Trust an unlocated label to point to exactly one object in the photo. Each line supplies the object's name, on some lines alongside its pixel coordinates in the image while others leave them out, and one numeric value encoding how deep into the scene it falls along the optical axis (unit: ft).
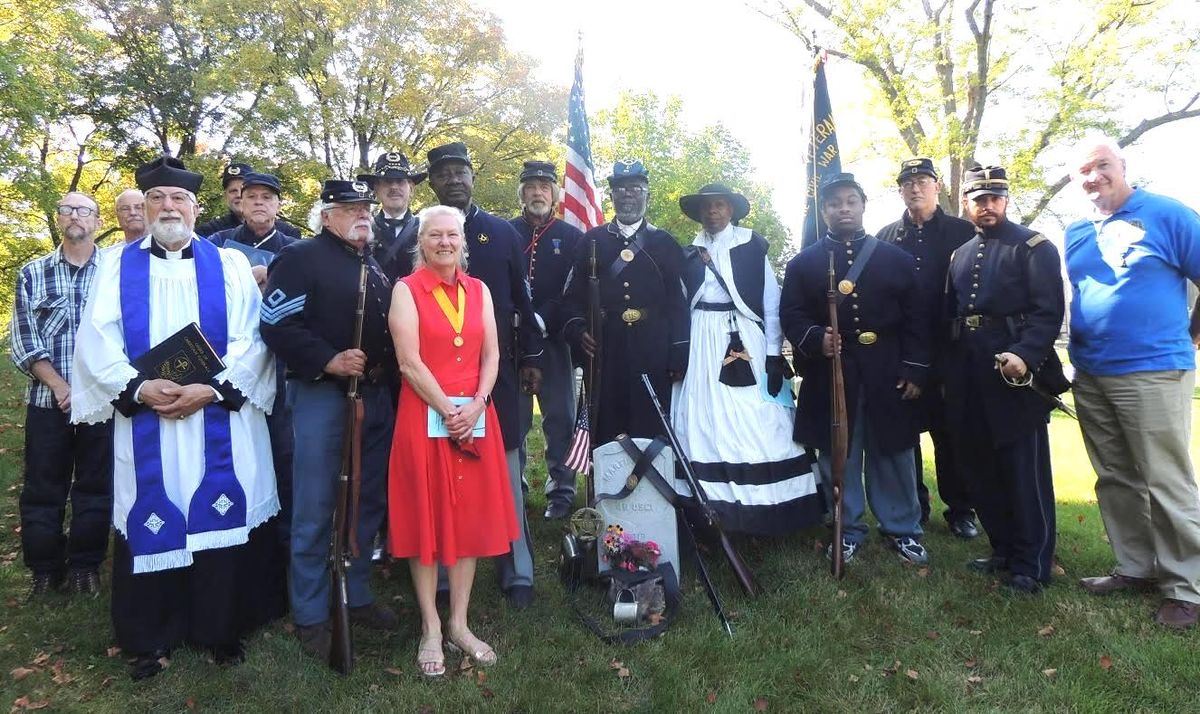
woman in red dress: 11.48
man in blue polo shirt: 12.75
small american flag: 14.98
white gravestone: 14.53
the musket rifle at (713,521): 13.93
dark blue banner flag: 19.51
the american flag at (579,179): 22.59
